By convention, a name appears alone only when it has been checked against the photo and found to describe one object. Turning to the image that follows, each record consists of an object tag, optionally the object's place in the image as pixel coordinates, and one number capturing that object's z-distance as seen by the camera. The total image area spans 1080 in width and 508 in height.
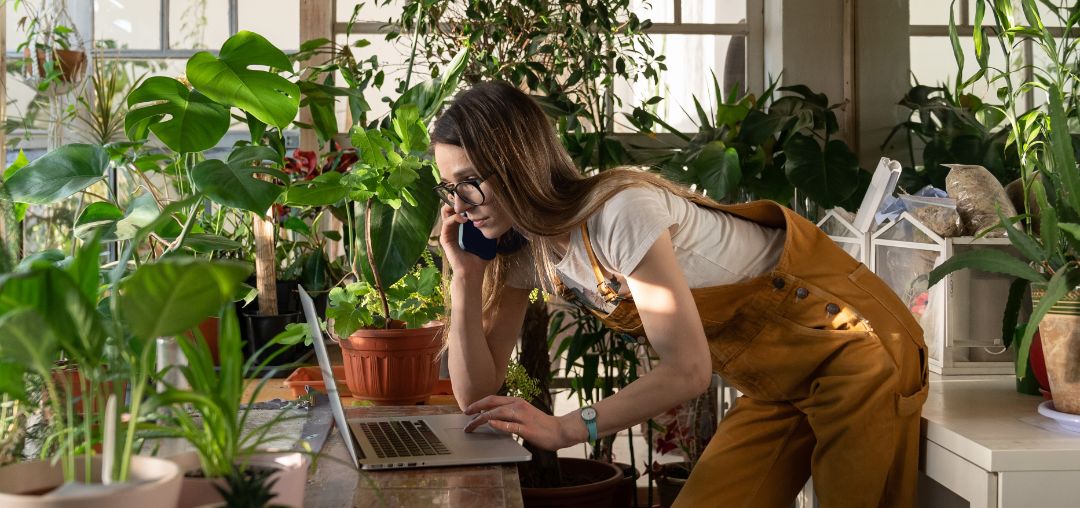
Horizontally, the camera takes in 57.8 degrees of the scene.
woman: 1.58
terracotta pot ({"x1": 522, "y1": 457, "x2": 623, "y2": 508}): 2.68
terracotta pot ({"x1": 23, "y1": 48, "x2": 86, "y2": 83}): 2.93
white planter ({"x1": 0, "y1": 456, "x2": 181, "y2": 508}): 0.67
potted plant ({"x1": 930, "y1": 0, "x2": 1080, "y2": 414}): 1.58
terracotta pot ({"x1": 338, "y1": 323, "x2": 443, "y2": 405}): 1.96
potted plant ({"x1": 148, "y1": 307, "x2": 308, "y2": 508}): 0.77
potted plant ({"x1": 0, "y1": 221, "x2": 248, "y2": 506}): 0.66
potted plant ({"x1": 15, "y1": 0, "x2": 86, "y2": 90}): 2.92
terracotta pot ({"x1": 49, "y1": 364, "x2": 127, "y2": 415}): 0.84
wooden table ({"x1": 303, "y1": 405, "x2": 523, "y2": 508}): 1.22
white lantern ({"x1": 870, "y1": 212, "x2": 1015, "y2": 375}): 2.20
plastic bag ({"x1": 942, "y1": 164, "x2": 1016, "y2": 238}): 2.21
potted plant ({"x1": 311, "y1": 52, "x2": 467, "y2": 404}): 1.95
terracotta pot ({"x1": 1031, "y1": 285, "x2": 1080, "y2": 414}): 1.62
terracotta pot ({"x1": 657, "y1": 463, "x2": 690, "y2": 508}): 2.99
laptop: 1.35
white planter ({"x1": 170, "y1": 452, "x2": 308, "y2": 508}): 0.82
